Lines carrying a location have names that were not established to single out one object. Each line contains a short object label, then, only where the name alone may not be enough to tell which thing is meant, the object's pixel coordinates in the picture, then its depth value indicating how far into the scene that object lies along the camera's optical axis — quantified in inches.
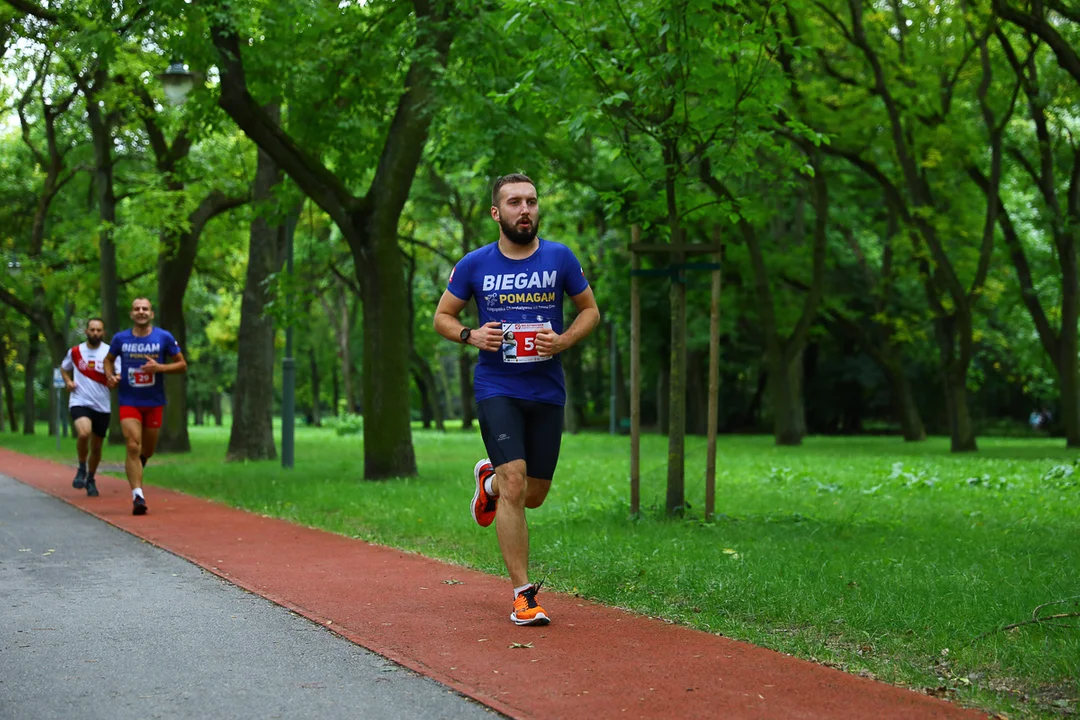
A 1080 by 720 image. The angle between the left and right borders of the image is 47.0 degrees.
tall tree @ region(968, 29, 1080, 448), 1018.1
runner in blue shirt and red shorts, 483.2
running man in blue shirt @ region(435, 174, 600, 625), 252.4
